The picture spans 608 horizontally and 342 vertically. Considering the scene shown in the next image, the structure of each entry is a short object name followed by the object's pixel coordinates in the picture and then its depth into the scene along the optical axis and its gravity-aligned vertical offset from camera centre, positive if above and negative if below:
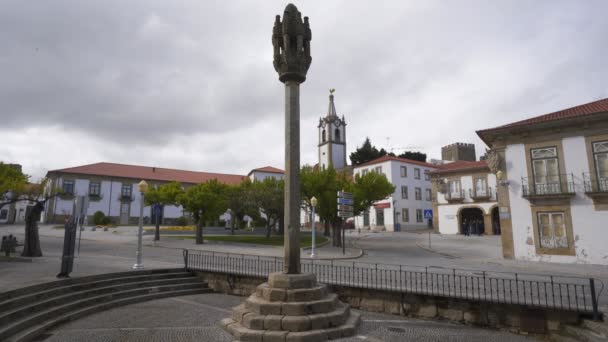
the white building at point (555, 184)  17.66 +1.97
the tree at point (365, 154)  67.75 +12.89
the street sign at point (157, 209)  27.04 +1.05
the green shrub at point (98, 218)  49.00 +0.69
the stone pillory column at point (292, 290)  7.23 -1.47
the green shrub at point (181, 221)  54.19 +0.30
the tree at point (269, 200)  30.08 +1.90
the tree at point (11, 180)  18.98 +2.38
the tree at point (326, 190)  27.04 +2.48
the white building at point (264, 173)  68.44 +9.55
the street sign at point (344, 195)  20.72 +1.62
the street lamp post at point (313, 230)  19.95 -0.42
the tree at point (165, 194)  32.78 +2.61
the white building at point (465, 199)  37.62 +2.46
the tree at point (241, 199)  30.91 +2.10
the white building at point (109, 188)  50.51 +5.17
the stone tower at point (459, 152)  54.25 +10.63
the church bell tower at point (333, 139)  59.62 +13.86
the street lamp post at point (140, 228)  13.45 -0.21
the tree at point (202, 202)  27.98 +1.64
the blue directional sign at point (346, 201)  20.54 +1.26
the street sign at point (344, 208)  20.60 +0.85
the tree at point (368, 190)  27.50 +2.53
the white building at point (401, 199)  47.19 +3.14
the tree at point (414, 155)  68.06 +12.64
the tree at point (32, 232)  15.96 -0.39
